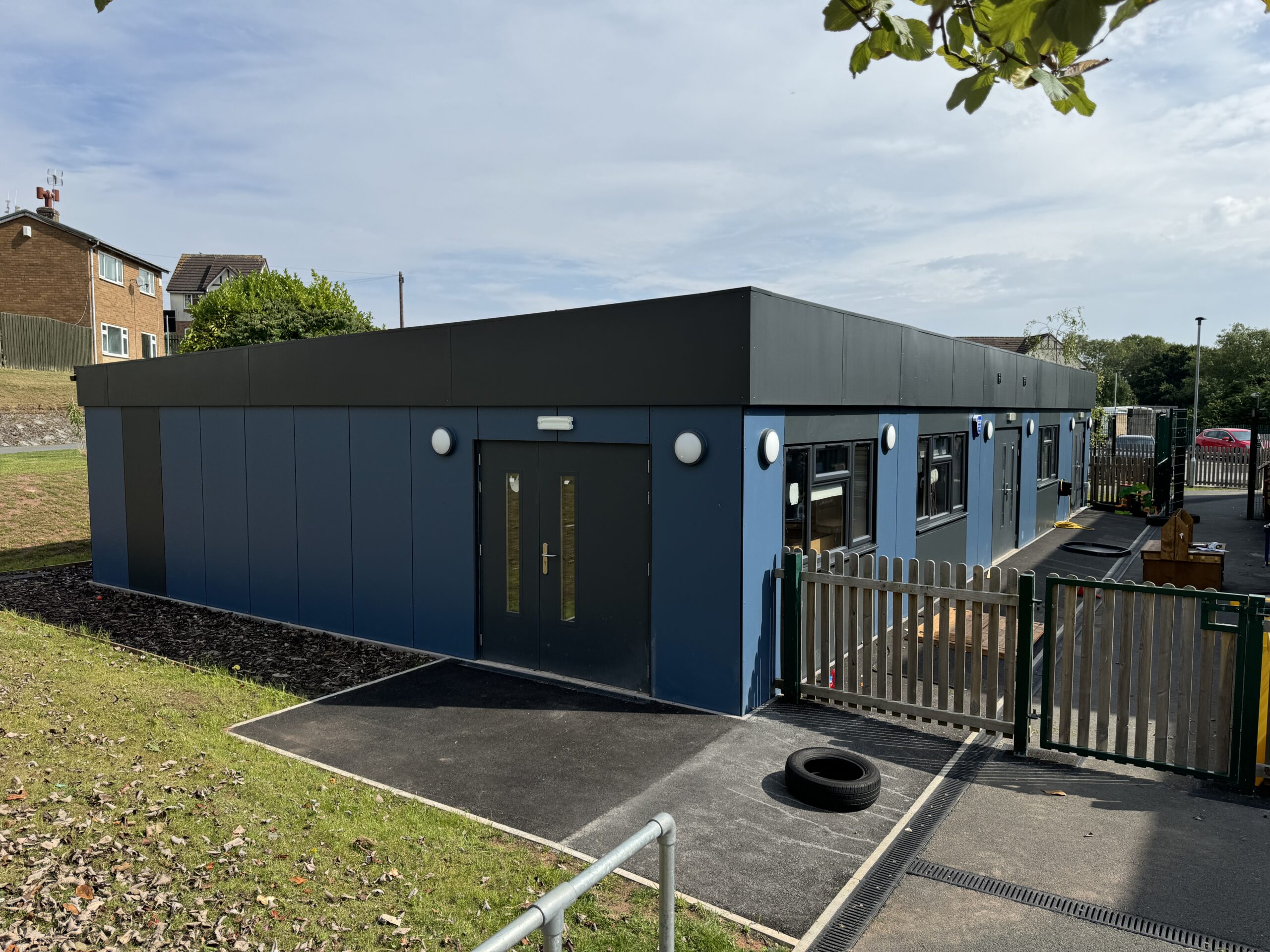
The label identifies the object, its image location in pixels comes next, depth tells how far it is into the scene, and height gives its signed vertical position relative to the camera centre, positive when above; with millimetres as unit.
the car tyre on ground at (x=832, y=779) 6133 -2671
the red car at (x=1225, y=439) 40562 -1451
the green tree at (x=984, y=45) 2395 +1225
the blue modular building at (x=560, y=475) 8008 -776
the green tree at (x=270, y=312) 39250 +4453
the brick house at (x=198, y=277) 73625 +11125
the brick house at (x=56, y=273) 40438 +6311
